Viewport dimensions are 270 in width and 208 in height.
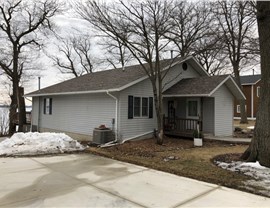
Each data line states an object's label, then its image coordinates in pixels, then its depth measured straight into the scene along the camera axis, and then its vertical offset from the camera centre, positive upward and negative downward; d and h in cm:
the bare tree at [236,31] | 2250 +757
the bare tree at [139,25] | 1138 +386
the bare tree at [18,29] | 2217 +703
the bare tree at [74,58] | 3675 +762
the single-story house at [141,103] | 1279 +45
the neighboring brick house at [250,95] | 3428 +229
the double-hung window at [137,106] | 1324 +23
